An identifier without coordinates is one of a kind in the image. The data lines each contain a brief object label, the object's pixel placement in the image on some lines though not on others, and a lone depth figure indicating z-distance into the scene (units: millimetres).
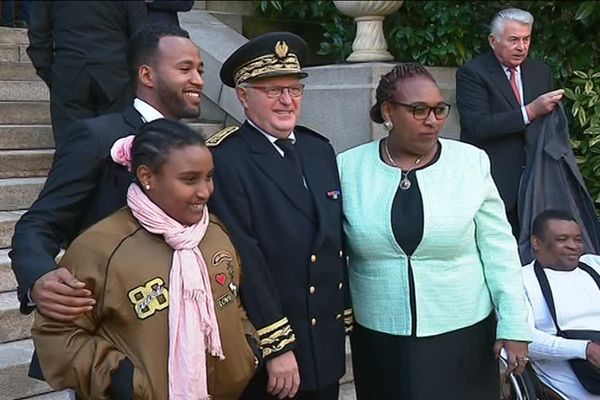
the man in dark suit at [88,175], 2396
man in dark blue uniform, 2881
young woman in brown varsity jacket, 2436
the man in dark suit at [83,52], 5234
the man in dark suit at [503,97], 5195
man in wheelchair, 3827
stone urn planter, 6289
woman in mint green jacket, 3072
